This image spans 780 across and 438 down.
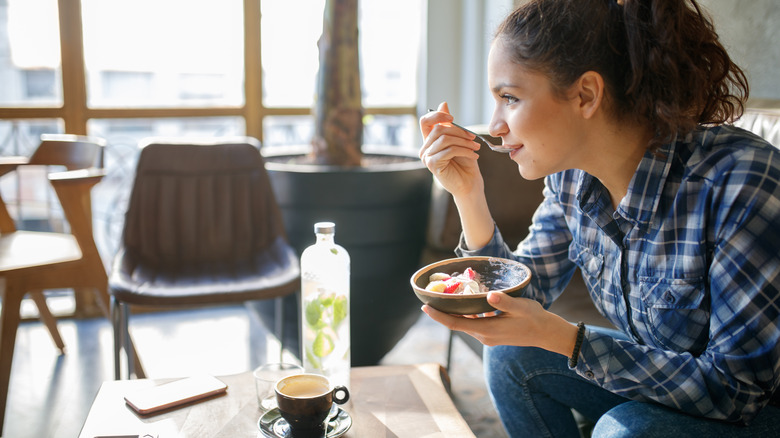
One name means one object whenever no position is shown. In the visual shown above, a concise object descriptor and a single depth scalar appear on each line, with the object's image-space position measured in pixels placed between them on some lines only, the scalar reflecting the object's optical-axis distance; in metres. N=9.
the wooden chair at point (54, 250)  1.95
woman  0.97
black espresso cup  1.00
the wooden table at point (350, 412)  1.09
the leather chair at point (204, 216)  2.18
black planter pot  2.21
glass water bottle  1.30
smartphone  1.15
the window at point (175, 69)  2.75
